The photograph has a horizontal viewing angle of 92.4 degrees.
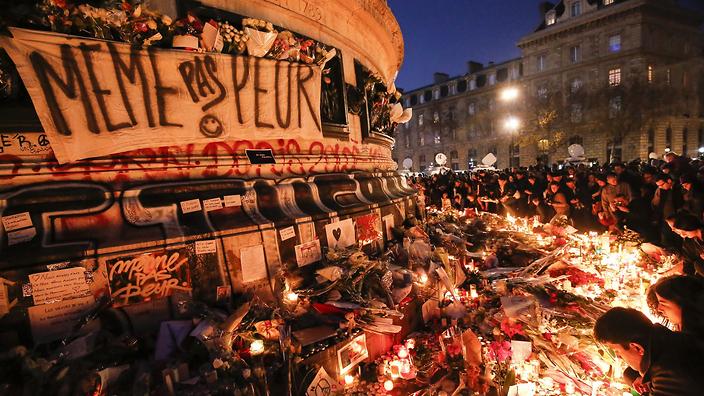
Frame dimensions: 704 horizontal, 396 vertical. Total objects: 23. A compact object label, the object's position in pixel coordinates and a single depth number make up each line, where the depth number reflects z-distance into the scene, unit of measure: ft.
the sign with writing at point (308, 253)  15.42
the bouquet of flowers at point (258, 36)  14.89
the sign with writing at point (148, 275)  11.29
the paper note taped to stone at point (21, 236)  10.61
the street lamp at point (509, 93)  75.59
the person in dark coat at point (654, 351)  7.37
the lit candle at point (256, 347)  10.56
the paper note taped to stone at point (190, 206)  13.39
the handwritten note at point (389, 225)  21.98
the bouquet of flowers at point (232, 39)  14.27
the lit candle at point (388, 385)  12.10
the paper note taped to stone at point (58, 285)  10.25
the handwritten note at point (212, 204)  13.91
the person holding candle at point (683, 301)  9.00
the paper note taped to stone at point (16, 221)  10.64
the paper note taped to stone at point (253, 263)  13.65
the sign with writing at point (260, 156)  15.90
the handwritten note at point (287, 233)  14.87
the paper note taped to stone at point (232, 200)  14.46
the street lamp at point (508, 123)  145.28
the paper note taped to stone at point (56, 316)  10.37
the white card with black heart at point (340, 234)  16.93
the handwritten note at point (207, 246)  12.65
